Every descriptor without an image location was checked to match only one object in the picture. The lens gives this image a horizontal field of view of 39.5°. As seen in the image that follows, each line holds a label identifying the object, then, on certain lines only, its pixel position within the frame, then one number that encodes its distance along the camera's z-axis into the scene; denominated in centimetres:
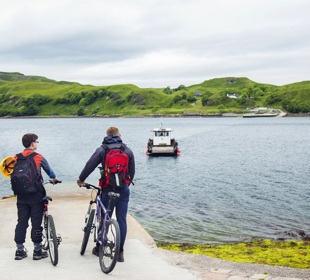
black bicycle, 851
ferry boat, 6241
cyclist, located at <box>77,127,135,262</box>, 882
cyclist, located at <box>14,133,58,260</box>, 877
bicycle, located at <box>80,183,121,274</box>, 809
